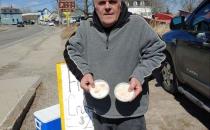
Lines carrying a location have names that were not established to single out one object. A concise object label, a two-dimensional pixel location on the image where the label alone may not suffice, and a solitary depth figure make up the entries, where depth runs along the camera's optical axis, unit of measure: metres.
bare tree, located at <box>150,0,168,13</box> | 28.62
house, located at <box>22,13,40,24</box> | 73.98
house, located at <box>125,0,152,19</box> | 36.11
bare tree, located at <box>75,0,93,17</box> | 18.06
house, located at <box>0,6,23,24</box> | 61.55
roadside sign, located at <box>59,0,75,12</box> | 11.69
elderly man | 1.26
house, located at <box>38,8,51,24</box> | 69.20
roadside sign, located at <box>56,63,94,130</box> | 1.77
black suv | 2.19
